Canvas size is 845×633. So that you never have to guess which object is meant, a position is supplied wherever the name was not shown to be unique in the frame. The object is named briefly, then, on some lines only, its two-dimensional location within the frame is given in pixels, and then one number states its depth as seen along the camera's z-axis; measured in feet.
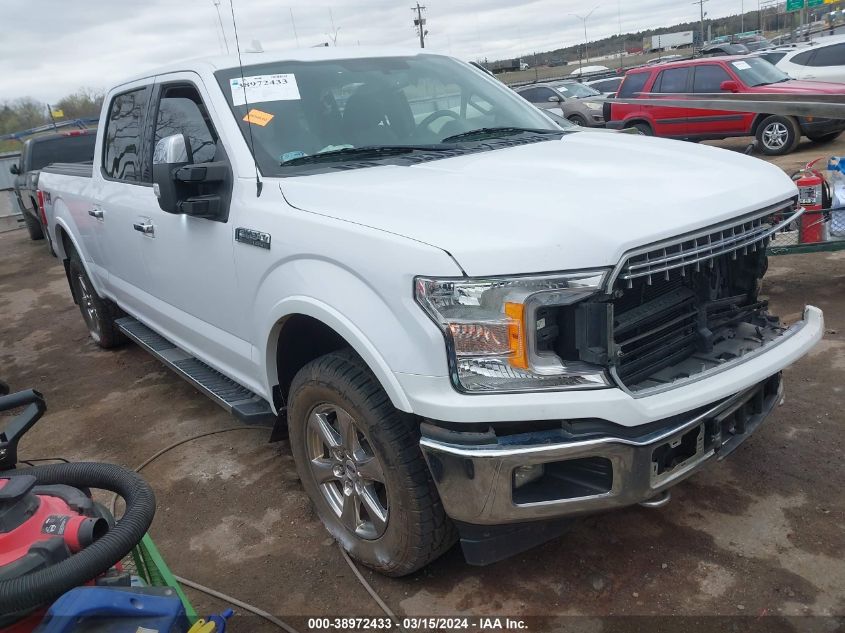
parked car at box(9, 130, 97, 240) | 39.73
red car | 42.70
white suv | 48.78
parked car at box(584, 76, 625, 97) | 75.63
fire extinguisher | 16.76
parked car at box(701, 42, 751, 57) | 80.94
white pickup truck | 7.04
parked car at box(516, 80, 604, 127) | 57.52
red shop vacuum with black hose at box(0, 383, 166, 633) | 5.12
